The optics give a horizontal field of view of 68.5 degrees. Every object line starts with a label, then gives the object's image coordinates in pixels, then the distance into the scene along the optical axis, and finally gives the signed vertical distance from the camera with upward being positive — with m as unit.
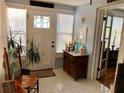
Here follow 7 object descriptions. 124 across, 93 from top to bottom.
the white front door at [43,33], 2.86 +0.13
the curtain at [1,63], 1.41 -0.45
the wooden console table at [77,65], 2.50 -0.75
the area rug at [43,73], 2.76 -1.12
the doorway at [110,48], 2.63 -0.35
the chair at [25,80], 1.55 -0.82
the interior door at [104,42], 2.62 -0.12
